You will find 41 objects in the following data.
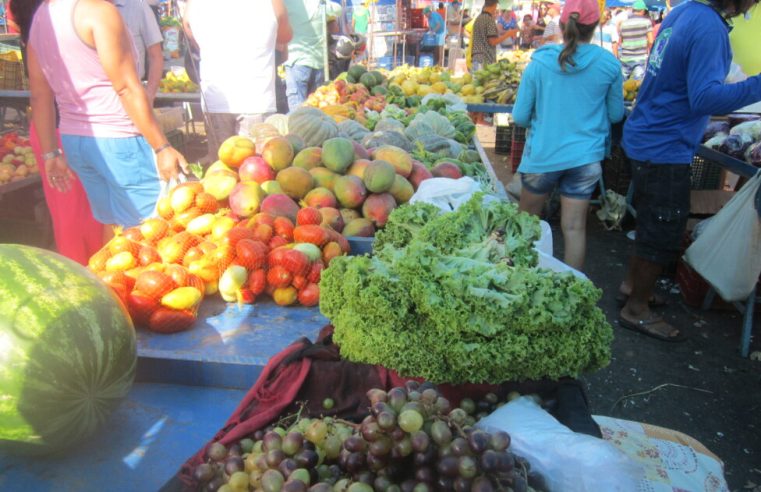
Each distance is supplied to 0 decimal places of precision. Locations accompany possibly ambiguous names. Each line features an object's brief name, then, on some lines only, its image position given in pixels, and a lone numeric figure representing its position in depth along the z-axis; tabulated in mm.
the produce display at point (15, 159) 5285
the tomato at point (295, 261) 2188
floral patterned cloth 1606
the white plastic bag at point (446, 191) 2658
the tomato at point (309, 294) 2248
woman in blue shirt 3887
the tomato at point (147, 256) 2191
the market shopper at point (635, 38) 11086
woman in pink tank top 2896
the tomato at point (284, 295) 2252
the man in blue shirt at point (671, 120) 3291
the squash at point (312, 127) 3598
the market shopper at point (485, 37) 11141
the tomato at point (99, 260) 2174
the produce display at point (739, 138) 4155
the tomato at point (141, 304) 1974
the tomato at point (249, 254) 2176
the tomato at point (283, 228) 2414
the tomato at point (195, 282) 2093
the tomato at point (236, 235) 2223
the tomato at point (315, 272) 2246
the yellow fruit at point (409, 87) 7911
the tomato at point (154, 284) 1958
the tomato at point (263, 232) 2342
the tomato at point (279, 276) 2213
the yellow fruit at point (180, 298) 1980
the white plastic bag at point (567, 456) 1134
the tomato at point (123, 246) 2195
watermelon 1385
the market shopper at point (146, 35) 4141
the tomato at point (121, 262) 2125
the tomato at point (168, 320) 1979
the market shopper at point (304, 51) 6719
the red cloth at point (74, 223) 3805
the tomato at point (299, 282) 2238
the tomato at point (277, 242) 2347
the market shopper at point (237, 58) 4477
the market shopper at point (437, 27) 18944
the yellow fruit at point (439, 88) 8172
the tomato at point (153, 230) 2342
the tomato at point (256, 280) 2234
